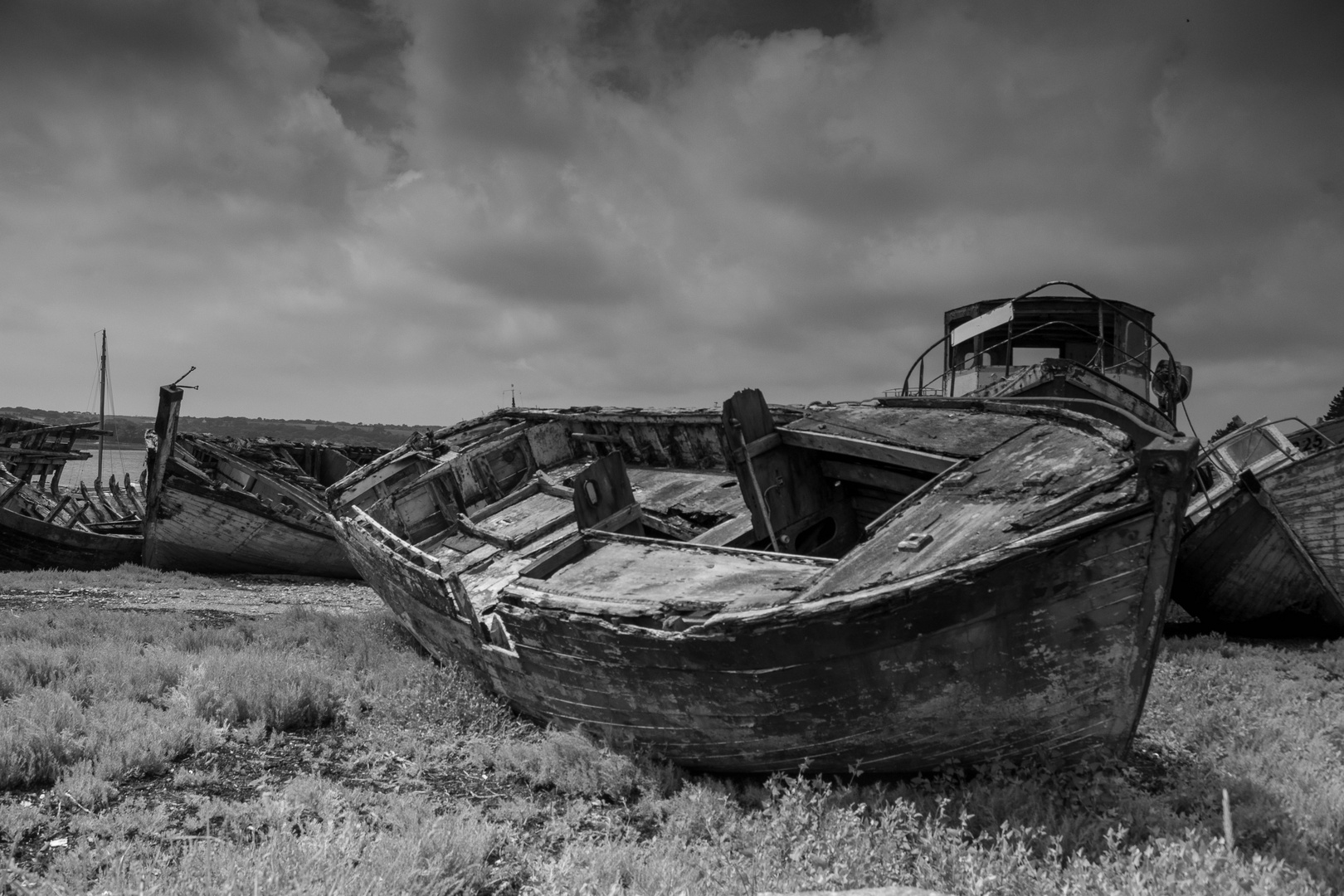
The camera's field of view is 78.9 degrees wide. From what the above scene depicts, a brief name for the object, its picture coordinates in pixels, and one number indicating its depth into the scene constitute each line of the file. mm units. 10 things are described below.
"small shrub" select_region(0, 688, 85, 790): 5086
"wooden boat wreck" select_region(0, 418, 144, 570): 16328
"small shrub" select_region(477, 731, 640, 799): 5305
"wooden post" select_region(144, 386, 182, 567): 16891
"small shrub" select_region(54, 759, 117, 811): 4875
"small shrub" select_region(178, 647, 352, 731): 6512
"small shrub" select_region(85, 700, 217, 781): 5402
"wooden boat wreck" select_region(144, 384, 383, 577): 16984
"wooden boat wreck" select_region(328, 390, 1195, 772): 4180
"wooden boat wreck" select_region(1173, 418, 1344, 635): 9109
